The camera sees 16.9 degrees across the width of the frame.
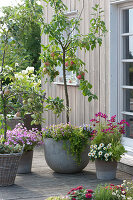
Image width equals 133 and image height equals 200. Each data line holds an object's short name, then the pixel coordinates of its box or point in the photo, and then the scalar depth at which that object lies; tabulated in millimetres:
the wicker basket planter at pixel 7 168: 6041
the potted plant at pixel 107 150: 6254
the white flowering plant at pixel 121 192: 4465
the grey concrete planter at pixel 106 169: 6332
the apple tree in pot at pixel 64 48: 6836
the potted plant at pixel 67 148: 6652
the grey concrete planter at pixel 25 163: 6918
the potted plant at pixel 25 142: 6762
